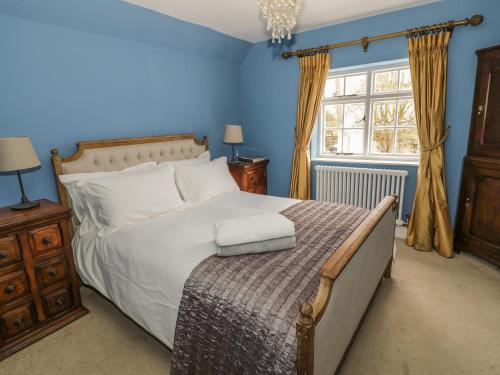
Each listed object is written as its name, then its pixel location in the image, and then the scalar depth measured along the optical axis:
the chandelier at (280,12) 1.74
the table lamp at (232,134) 3.63
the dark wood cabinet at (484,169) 2.45
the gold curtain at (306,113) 3.42
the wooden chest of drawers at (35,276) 1.75
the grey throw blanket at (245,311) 1.14
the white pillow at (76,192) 2.26
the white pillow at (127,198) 2.09
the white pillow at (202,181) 2.65
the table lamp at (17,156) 1.81
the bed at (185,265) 1.16
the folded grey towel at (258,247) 1.58
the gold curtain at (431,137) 2.73
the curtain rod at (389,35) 2.55
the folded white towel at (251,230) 1.58
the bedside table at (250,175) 3.63
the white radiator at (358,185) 3.22
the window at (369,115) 3.27
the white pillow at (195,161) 2.90
